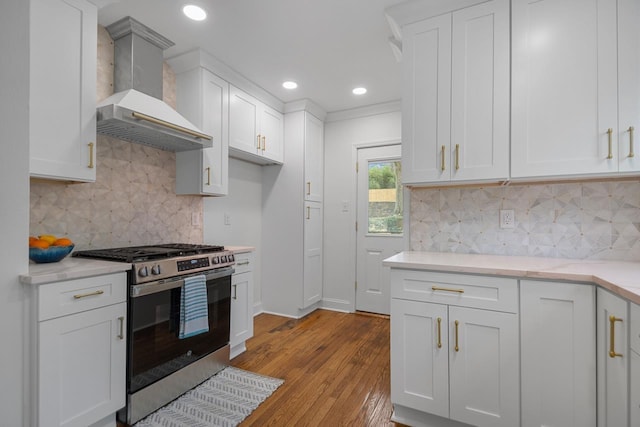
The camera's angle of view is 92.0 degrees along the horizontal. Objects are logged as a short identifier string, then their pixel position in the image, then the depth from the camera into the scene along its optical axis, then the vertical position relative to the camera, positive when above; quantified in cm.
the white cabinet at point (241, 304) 254 -76
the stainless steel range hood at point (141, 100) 192 +75
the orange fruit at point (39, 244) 165 -17
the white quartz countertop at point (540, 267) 123 -26
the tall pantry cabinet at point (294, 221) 355 -7
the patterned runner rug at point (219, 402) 176 -118
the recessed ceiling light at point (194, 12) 198 +132
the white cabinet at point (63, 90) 164 +70
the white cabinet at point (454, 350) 151 -70
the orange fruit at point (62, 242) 173 -16
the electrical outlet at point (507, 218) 200 -2
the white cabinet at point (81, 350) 142 -68
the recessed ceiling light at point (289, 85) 308 +132
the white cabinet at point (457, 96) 178 +72
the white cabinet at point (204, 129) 255 +73
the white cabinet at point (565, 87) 158 +69
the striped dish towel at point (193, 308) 194 -60
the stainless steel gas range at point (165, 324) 174 -69
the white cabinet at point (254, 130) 291 +87
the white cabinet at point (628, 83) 154 +67
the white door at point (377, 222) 366 -8
